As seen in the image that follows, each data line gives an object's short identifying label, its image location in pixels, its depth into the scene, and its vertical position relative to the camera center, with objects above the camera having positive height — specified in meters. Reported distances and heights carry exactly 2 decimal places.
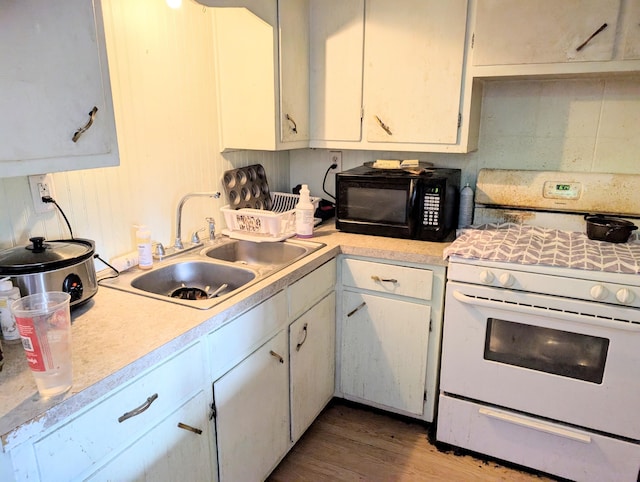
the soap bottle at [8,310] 1.12 -0.43
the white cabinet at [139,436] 0.93 -0.69
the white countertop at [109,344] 0.90 -0.52
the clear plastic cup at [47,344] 0.92 -0.42
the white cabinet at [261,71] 1.98 +0.28
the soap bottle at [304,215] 2.09 -0.36
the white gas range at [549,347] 1.64 -0.80
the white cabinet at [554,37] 1.66 +0.37
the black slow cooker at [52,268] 1.17 -0.34
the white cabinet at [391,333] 1.98 -0.88
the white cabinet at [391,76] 1.96 +0.26
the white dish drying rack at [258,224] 2.03 -0.40
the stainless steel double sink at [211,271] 1.60 -0.51
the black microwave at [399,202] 2.01 -0.30
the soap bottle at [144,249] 1.68 -0.41
